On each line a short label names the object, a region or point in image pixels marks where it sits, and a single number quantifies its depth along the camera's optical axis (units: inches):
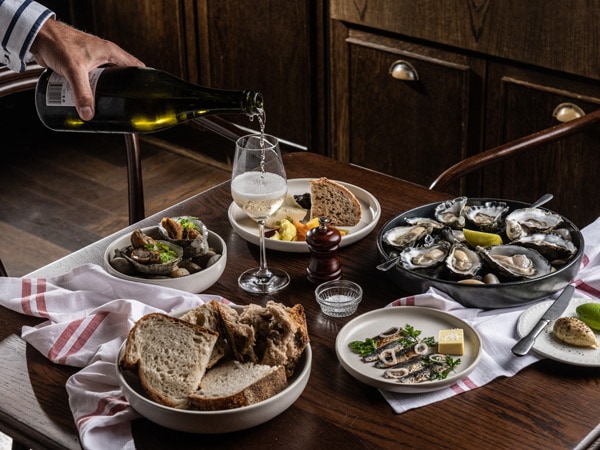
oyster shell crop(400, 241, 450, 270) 60.2
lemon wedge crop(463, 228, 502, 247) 62.5
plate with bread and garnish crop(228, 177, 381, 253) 65.9
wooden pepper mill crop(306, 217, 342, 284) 60.3
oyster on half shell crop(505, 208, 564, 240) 63.4
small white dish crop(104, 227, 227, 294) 59.0
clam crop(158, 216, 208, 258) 61.6
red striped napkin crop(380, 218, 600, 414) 49.1
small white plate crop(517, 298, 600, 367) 50.9
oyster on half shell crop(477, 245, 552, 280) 58.2
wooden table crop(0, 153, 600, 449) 45.7
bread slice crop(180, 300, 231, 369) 50.7
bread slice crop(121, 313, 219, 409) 47.4
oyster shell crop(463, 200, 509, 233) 64.6
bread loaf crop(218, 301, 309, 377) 49.4
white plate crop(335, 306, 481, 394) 48.9
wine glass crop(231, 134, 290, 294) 57.9
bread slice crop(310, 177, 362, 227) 68.8
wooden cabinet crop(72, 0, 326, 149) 134.1
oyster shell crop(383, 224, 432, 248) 62.9
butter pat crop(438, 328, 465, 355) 52.0
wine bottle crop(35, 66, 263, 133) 64.2
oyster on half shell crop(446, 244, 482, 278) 58.7
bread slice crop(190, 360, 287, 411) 45.9
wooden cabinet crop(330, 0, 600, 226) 104.1
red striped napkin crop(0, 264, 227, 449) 47.4
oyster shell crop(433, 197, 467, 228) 65.6
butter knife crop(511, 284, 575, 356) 51.7
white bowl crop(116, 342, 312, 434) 45.0
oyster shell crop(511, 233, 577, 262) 60.3
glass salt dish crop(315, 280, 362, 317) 57.2
